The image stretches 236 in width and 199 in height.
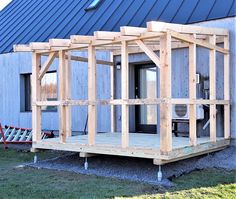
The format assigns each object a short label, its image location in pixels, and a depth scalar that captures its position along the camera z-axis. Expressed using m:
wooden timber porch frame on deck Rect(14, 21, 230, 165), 6.36
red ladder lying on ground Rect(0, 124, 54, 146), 11.33
